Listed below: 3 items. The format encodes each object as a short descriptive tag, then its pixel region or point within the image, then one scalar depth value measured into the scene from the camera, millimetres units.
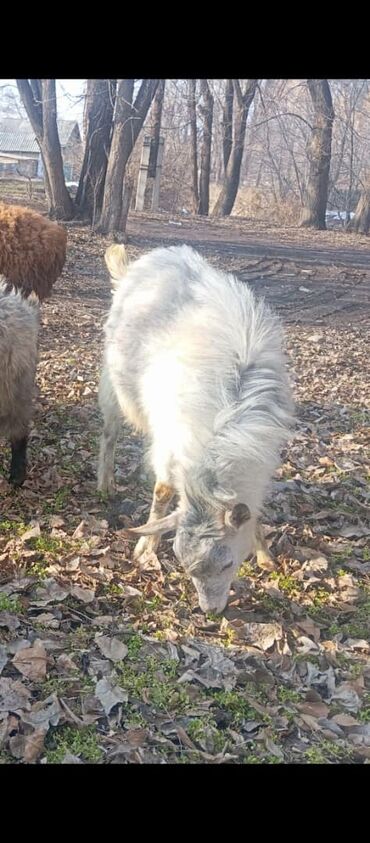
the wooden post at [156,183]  23859
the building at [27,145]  30702
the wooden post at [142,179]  23609
